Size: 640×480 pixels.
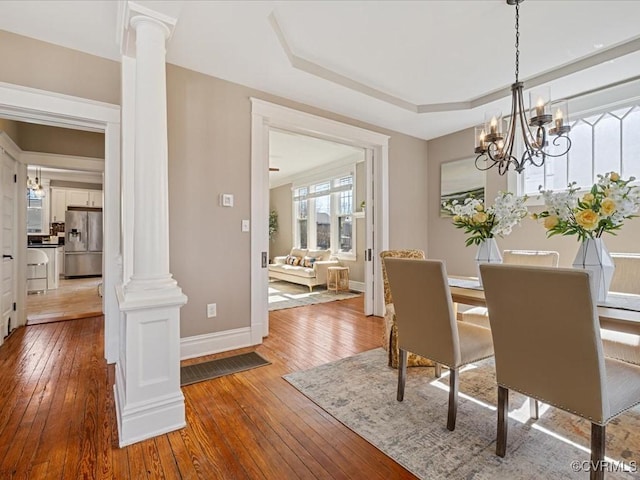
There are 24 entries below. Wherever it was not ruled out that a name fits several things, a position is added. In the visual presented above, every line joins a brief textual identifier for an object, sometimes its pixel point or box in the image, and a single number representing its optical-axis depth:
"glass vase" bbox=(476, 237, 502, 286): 2.28
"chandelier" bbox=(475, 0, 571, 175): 2.06
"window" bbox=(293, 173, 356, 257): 6.98
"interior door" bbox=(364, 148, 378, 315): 4.34
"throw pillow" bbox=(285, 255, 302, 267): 7.19
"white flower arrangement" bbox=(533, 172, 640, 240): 1.59
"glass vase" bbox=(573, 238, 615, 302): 1.72
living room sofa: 6.40
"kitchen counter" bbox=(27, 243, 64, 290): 6.38
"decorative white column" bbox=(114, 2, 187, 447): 1.76
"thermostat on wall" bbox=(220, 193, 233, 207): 3.02
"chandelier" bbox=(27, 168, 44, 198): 7.11
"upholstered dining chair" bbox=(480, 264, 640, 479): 1.22
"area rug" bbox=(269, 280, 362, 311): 5.21
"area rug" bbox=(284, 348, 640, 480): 1.51
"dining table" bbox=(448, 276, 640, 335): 1.41
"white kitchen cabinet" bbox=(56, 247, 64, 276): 7.97
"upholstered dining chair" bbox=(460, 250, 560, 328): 2.61
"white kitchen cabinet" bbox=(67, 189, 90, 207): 8.38
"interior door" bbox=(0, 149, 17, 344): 3.19
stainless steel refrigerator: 7.91
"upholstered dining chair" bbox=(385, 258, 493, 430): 1.78
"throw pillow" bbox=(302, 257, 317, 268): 6.79
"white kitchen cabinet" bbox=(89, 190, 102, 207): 8.60
